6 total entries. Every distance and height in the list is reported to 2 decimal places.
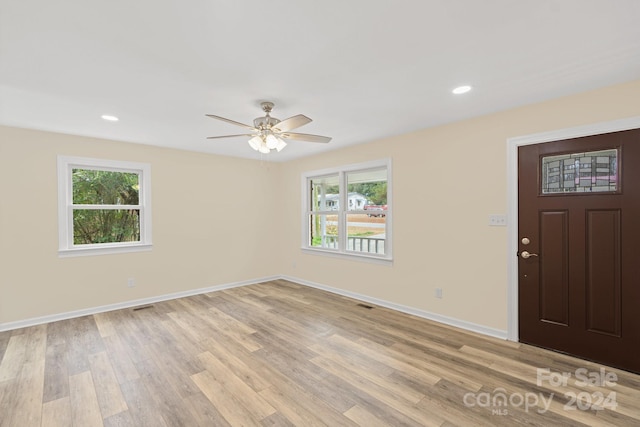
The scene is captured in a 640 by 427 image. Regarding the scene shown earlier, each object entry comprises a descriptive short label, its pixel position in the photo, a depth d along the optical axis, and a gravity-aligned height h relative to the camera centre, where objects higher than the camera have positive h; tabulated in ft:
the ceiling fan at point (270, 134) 8.67 +2.58
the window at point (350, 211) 14.06 +0.12
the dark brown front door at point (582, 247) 7.84 -1.04
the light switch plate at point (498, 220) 9.91 -0.27
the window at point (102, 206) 12.43 +0.36
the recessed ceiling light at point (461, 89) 8.02 +3.54
